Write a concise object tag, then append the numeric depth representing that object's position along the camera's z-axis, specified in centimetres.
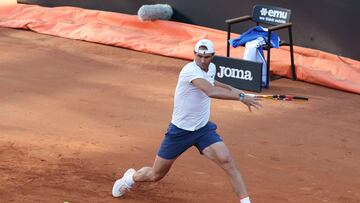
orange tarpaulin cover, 2694
